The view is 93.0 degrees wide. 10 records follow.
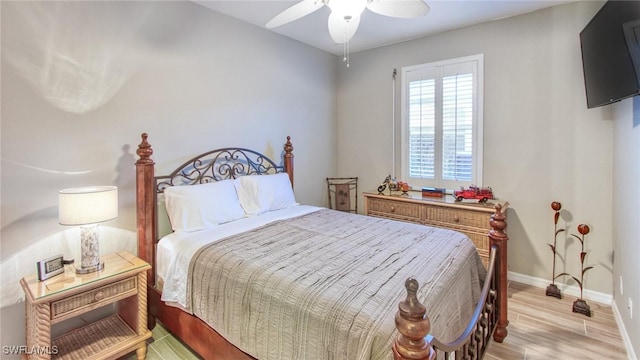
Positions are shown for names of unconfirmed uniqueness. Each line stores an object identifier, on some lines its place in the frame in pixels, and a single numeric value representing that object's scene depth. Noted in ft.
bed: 4.34
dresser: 9.76
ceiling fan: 5.82
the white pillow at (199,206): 7.80
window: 11.05
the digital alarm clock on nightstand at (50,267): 5.88
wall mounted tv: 5.89
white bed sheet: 6.72
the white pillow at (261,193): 9.54
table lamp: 5.89
